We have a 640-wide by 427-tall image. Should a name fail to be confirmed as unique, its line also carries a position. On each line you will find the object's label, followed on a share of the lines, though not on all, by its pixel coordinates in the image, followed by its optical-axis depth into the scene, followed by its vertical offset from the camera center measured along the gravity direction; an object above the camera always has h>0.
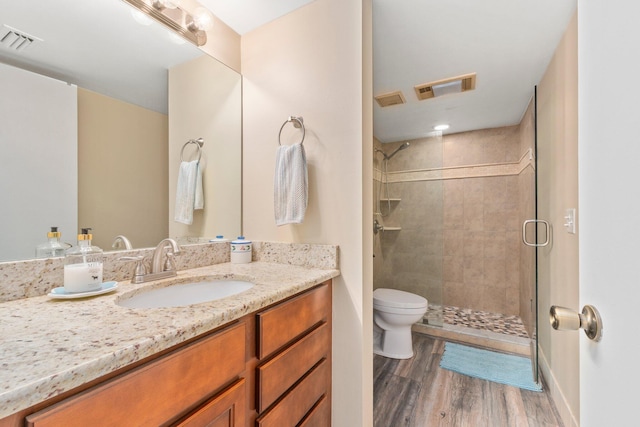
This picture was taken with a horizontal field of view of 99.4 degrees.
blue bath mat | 1.90 -1.18
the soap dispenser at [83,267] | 0.85 -0.17
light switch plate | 1.37 -0.04
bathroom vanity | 0.45 -0.32
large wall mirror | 0.87 +0.35
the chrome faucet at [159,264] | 1.06 -0.21
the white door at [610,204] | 0.37 +0.01
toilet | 2.17 -0.89
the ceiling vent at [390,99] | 2.30 +1.00
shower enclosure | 2.93 -0.13
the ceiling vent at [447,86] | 2.03 +1.00
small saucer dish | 0.82 -0.25
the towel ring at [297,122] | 1.40 +0.47
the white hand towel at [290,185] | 1.33 +0.14
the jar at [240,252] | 1.47 -0.21
